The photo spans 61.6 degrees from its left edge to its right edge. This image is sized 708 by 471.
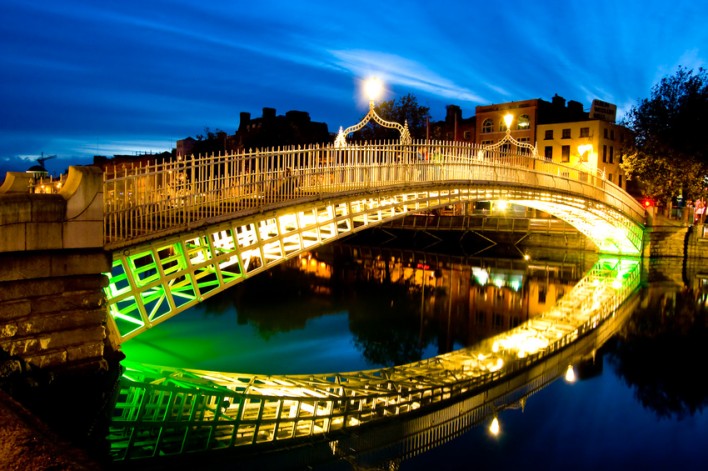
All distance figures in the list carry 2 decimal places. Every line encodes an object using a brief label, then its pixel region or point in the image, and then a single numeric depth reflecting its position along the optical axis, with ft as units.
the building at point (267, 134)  171.63
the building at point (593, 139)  158.71
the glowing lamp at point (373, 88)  58.13
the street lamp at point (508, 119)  82.49
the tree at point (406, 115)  147.43
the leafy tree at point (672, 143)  109.50
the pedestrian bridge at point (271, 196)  36.01
